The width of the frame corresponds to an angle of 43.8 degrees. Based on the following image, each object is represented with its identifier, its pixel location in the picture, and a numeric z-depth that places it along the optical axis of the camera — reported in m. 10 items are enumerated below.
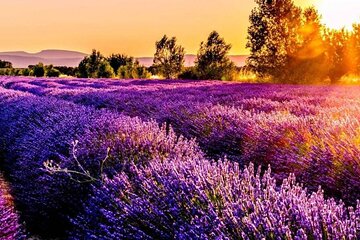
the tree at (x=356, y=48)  29.09
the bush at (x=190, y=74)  36.59
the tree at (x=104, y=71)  42.50
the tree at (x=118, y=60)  59.28
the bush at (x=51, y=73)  47.22
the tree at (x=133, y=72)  42.78
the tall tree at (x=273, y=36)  29.59
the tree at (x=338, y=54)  29.47
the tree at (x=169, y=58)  46.66
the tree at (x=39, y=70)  48.59
